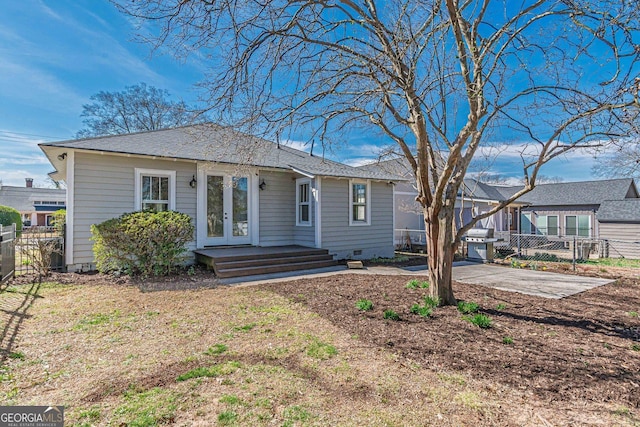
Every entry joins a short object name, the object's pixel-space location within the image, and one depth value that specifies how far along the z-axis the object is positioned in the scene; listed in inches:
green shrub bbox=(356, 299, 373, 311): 193.7
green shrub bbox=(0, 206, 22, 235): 747.5
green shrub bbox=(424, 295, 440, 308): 196.1
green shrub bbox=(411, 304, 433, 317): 180.5
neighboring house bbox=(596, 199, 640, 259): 599.5
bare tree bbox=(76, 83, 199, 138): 850.8
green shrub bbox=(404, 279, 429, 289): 249.0
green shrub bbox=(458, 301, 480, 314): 184.2
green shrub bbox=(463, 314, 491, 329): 163.2
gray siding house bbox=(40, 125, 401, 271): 303.1
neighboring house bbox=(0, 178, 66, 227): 1259.4
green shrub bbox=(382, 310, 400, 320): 175.8
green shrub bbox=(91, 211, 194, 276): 276.4
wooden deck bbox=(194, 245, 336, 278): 306.5
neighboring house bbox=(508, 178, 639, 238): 771.4
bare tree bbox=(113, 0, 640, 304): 155.9
